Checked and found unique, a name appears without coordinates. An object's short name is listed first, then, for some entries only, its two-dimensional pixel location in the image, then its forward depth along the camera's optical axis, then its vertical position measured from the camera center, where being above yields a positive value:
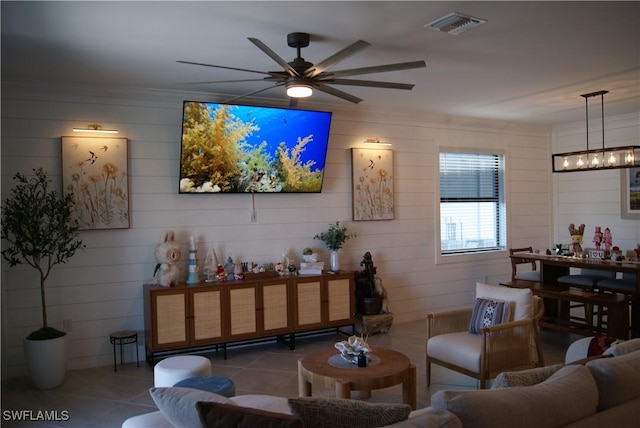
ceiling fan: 3.01 +0.93
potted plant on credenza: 5.66 -0.36
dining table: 4.70 -0.64
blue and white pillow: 3.90 -0.88
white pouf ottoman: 3.22 -1.07
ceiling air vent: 3.23 +1.28
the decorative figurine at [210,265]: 5.10 -0.56
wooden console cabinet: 4.61 -1.01
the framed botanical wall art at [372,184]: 6.05 +0.33
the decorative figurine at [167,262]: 4.75 -0.50
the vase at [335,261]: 5.65 -0.60
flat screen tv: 4.89 +0.68
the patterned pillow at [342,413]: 1.67 -0.72
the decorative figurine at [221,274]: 5.02 -0.65
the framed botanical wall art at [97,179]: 4.62 +0.34
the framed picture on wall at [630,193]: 6.70 +0.16
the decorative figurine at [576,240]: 5.56 -0.41
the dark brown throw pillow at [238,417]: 1.57 -0.68
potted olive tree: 4.12 -0.22
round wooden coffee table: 3.07 -1.08
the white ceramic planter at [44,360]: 4.10 -1.24
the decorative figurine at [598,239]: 5.57 -0.39
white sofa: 1.73 -0.75
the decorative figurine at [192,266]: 4.91 -0.55
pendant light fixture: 4.99 +0.51
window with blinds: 6.89 +0.06
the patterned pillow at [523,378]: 2.08 -0.76
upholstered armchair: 3.62 -1.05
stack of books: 5.41 -0.65
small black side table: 4.64 -1.21
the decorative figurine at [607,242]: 5.28 -0.42
